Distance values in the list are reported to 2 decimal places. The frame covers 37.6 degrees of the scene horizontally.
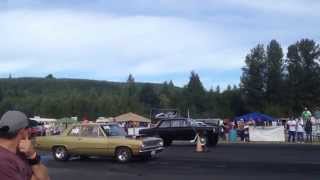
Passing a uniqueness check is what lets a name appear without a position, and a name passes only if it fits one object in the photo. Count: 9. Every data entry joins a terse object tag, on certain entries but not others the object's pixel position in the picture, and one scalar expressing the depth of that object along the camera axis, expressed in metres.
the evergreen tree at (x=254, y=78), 89.38
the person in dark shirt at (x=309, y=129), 27.09
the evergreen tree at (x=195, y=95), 103.00
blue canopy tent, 48.55
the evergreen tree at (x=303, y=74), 87.66
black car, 23.48
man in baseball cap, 2.87
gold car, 16.42
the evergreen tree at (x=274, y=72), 88.88
